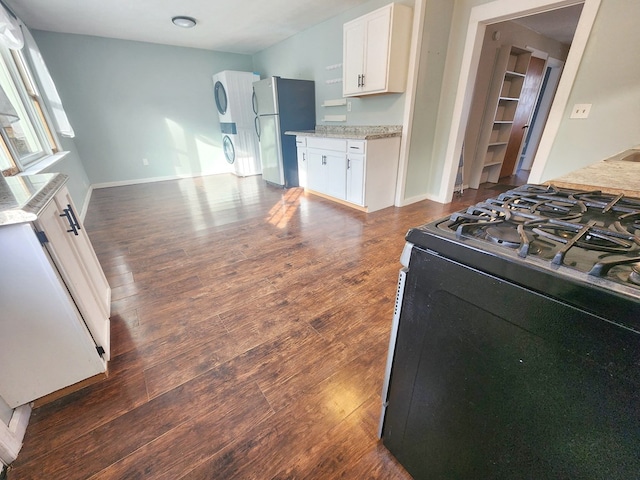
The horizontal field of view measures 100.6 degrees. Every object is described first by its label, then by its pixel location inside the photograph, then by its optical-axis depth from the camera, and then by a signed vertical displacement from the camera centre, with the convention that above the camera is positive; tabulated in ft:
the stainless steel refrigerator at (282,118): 12.99 +0.12
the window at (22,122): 7.06 +0.14
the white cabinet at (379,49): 8.76 +2.26
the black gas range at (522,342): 1.34 -1.27
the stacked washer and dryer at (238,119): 15.97 +0.17
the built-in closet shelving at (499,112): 12.34 +0.20
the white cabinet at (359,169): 9.99 -1.81
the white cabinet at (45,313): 3.03 -2.16
